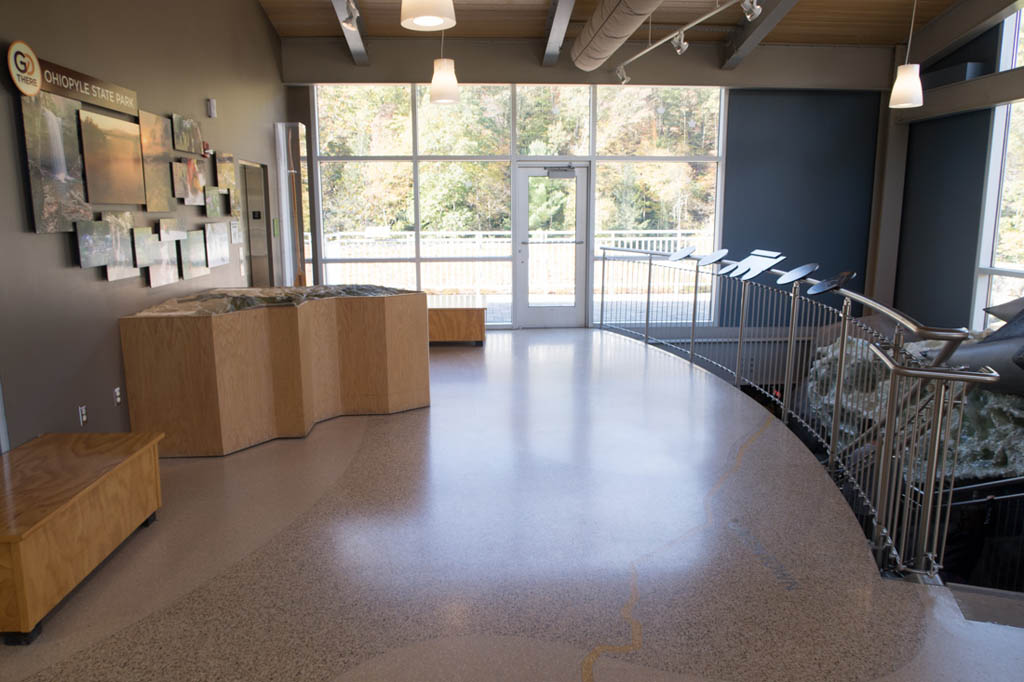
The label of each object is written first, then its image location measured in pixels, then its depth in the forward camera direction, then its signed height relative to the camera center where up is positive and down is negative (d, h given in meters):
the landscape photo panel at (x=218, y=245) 6.31 -0.20
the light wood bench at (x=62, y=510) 2.64 -1.18
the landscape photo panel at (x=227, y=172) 6.62 +0.48
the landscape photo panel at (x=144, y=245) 4.90 -0.15
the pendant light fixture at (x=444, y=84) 6.43 +1.23
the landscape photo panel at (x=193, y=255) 5.74 -0.26
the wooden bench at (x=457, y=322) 8.50 -1.15
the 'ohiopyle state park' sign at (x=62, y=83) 3.65 +0.79
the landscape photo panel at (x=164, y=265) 5.21 -0.31
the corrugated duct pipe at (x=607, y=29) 6.25 +1.85
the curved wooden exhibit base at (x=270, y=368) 4.59 -1.00
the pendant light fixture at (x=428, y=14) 4.24 +1.24
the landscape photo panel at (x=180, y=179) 5.57 +0.34
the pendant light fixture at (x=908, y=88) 6.67 +1.24
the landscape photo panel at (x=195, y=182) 5.84 +0.34
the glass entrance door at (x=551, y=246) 9.71 -0.31
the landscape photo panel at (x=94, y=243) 4.22 -0.12
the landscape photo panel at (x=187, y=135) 5.66 +0.71
